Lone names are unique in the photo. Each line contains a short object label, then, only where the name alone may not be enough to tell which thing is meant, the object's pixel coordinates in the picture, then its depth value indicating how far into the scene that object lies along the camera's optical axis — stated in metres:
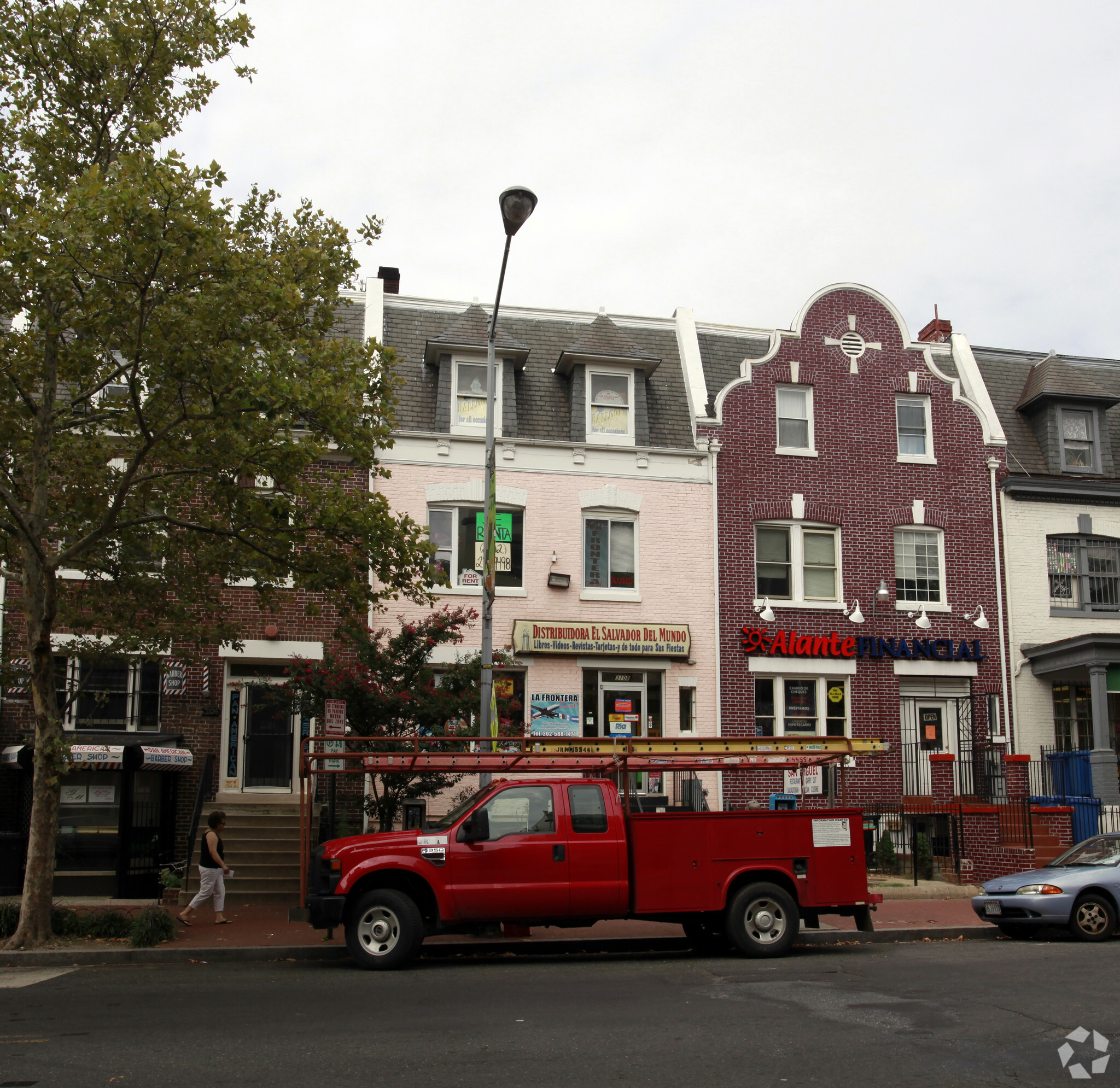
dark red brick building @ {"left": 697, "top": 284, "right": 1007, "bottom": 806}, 21.86
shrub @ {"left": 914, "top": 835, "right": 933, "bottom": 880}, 18.39
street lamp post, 13.94
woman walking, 14.75
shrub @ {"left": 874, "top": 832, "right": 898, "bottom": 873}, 19.41
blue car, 13.39
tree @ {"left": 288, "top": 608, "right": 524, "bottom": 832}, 15.93
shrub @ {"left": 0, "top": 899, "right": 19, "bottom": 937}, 13.40
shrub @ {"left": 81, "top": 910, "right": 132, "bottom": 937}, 13.48
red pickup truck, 11.76
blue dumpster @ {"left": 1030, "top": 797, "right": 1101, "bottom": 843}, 18.98
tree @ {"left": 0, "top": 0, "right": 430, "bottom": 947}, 12.40
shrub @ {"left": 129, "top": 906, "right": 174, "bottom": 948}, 13.11
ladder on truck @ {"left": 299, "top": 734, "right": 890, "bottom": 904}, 12.48
